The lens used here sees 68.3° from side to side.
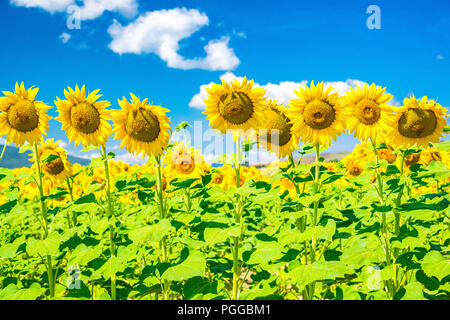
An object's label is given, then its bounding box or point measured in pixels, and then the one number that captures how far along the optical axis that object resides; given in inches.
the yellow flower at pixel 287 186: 193.3
